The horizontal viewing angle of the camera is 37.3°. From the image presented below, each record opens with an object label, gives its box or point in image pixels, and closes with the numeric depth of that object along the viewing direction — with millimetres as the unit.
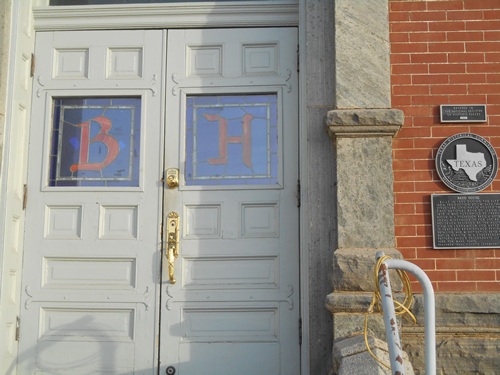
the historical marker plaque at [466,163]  4832
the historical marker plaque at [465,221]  4777
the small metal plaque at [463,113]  4926
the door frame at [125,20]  5188
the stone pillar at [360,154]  4539
